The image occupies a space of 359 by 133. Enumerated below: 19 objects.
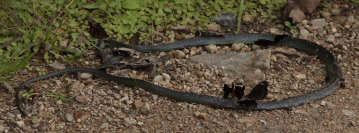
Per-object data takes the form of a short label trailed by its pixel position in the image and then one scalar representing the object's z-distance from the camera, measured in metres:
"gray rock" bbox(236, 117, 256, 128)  4.43
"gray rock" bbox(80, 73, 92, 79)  5.13
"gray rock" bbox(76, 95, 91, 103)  4.70
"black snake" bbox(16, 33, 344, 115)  4.69
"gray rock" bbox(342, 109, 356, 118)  4.65
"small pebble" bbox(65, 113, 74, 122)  4.41
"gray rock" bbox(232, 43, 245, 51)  5.89
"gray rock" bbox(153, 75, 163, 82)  5.15
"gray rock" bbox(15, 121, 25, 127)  4.29
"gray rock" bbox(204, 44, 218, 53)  5.80
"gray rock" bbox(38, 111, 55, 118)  4.43
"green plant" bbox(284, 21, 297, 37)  6.32
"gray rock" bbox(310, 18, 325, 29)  6.42
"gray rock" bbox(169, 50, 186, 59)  5.67
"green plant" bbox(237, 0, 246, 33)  5.89
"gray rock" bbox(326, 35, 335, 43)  6.17
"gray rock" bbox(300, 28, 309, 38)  6.27
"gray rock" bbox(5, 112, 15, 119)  4.39
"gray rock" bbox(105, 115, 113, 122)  4.44
